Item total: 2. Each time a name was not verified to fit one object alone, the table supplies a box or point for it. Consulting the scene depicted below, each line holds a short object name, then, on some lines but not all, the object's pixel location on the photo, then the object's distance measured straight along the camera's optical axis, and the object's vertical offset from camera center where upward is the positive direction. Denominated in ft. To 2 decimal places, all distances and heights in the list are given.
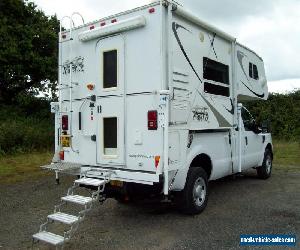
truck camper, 18.45 +1.64
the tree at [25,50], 63.48 +15.61
